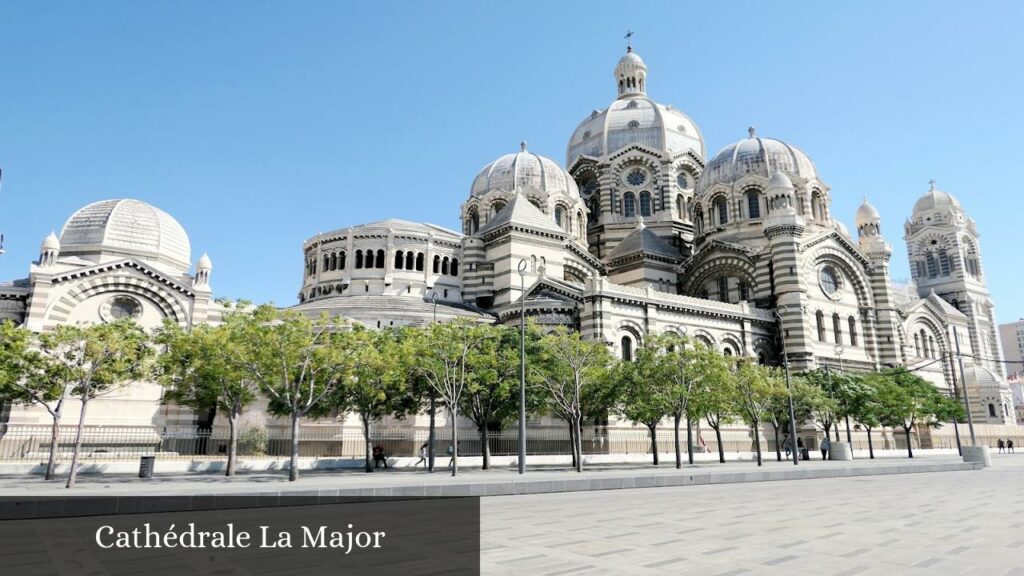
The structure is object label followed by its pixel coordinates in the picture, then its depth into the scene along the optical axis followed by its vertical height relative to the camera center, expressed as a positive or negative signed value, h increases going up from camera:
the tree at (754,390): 35.84 +2.39
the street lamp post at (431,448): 29.94 -0.46
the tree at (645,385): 33.28 +2.52
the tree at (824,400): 41.44 +2.10
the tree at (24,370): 26.06 +2.72
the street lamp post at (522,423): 24.88 +0.52
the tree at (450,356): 28.78 +3.56
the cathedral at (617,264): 42.12 +13.49
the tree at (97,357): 23.59 +3.11
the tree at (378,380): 26.05 +2.43
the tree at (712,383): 33.47 +2.62
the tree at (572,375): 31.73 +2.93
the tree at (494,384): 30.91 +2.51
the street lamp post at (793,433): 32.31 +0.10
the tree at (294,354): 24.38 +3.08
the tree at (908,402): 46.38 +2.32
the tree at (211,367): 25.55 +2.93
